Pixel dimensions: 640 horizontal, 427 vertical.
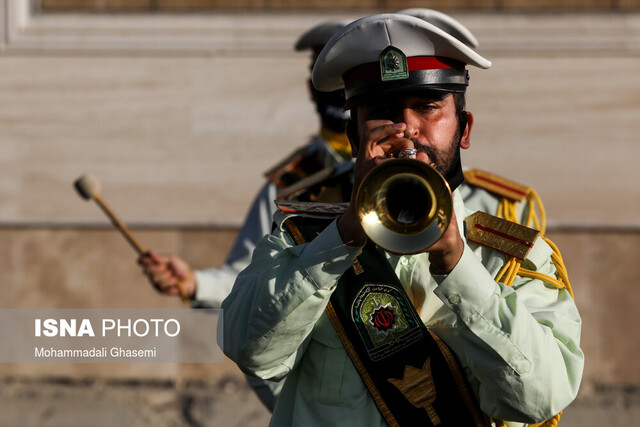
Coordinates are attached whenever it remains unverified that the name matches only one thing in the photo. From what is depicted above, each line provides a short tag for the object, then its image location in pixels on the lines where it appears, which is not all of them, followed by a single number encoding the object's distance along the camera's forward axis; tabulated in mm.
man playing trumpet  6480
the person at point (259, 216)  12250
